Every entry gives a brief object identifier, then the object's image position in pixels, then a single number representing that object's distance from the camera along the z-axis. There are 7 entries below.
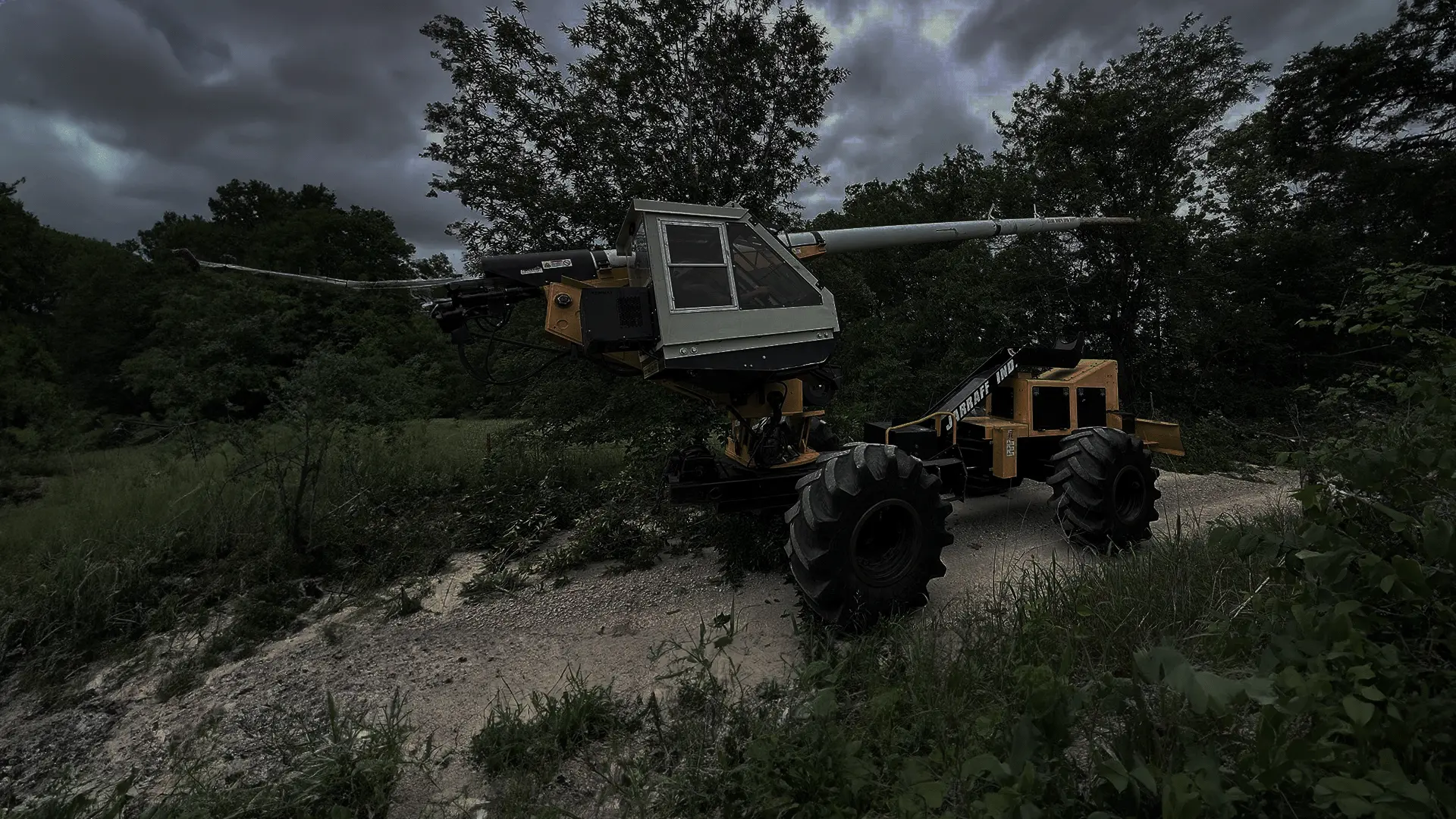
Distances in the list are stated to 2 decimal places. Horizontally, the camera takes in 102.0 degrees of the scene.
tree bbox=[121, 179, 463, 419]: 7.08
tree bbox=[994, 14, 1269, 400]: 11.82
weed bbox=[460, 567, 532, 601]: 5.02
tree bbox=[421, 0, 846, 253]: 7.70
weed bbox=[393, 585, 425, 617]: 4.72
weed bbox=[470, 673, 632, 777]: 2.84
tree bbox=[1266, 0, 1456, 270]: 11.41
